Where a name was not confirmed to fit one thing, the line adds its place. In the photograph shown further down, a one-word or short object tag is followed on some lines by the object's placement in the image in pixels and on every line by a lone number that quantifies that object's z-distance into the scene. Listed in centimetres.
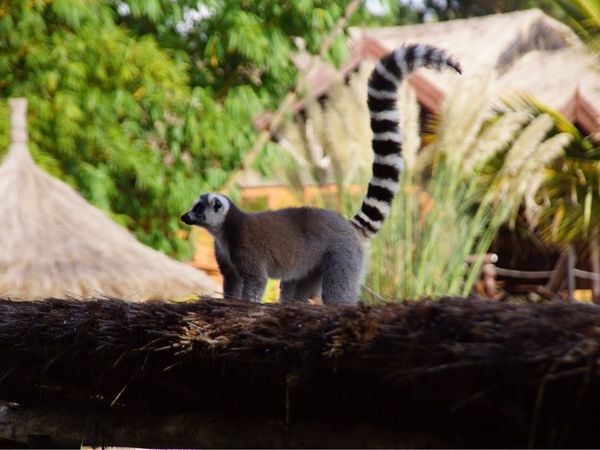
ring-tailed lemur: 973
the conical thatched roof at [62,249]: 1421
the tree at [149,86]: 2022
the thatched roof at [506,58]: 2397
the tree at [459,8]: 6407
